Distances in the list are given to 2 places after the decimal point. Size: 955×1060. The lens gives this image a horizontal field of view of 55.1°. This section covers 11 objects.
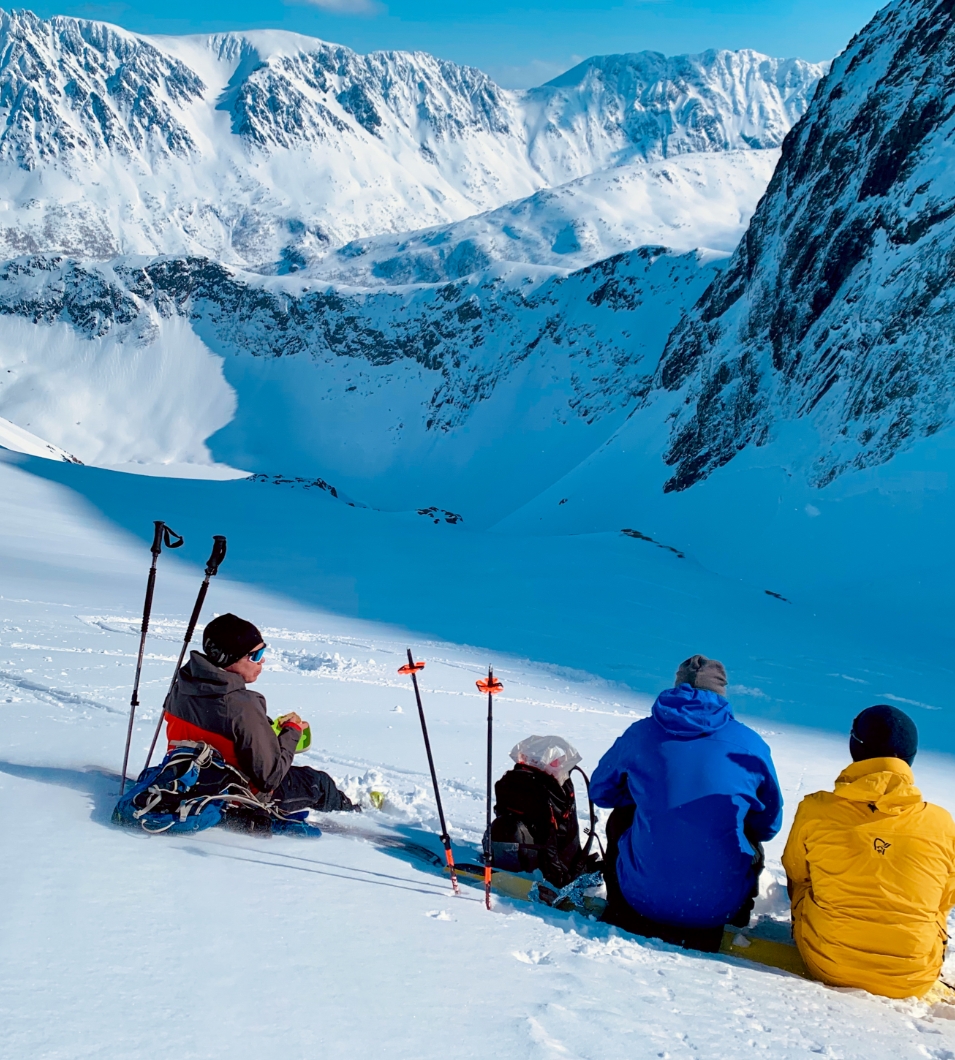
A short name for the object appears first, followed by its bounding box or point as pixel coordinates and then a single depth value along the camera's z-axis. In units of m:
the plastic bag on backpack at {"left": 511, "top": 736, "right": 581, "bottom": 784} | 4.72
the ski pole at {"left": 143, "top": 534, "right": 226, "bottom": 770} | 4.94
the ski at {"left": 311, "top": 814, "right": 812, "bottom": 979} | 3.92
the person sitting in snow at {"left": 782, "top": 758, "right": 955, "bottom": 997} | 3.46
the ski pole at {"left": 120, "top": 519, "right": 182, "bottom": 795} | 5.05
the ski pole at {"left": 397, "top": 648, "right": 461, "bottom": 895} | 4.14
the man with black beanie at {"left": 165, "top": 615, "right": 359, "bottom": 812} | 4.43
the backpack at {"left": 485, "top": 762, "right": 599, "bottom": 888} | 4.58
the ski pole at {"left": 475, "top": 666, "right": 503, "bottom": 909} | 4.04
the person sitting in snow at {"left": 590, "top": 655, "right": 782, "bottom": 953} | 3.79
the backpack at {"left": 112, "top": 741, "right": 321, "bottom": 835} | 4.14
